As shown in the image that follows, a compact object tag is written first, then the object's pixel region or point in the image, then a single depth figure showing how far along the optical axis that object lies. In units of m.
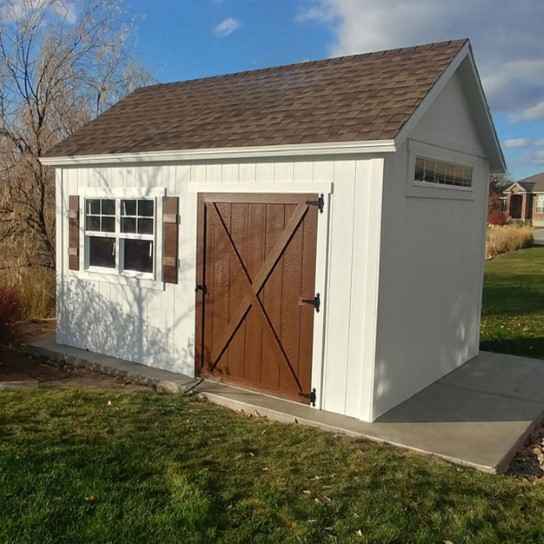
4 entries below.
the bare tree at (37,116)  12.08
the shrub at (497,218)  39.28
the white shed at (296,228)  5.77
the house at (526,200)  57.28
